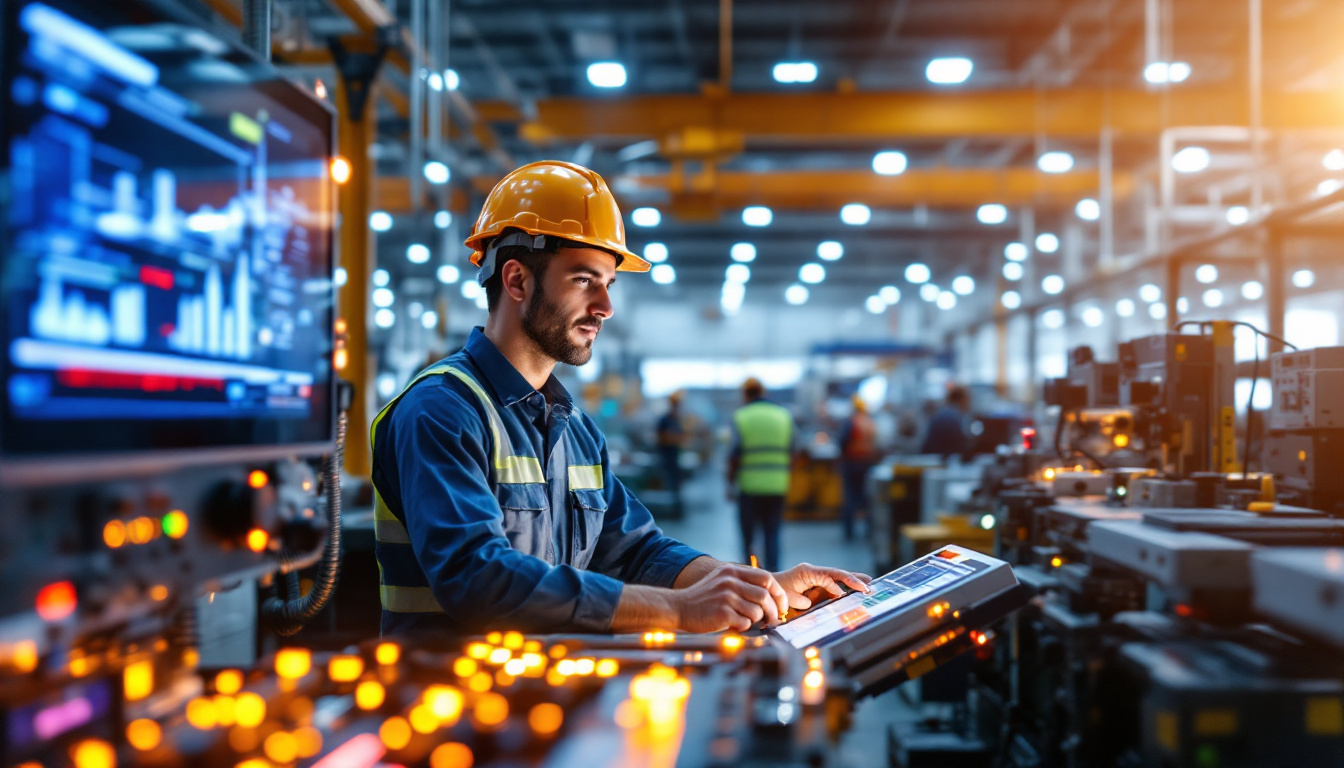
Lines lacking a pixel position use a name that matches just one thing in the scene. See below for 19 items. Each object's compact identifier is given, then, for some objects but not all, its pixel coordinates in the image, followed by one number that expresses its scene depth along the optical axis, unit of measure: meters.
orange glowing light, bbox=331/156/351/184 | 1.43
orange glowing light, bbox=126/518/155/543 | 0.93
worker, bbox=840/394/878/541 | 9.31
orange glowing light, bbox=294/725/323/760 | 0.83
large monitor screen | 0.84
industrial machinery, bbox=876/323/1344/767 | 1.23
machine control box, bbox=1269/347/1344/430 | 2.43
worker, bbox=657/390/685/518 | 11.41
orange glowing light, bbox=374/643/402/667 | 1.08
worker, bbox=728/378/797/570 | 7.03
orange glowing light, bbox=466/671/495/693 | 0.99
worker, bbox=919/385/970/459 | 8.21
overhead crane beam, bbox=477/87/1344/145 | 8.00
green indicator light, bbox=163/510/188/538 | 0.99
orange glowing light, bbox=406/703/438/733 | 0.88
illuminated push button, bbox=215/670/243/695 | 0.99
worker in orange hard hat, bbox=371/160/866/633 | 1.41
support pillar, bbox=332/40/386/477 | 4.57
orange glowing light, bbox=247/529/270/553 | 1.10
